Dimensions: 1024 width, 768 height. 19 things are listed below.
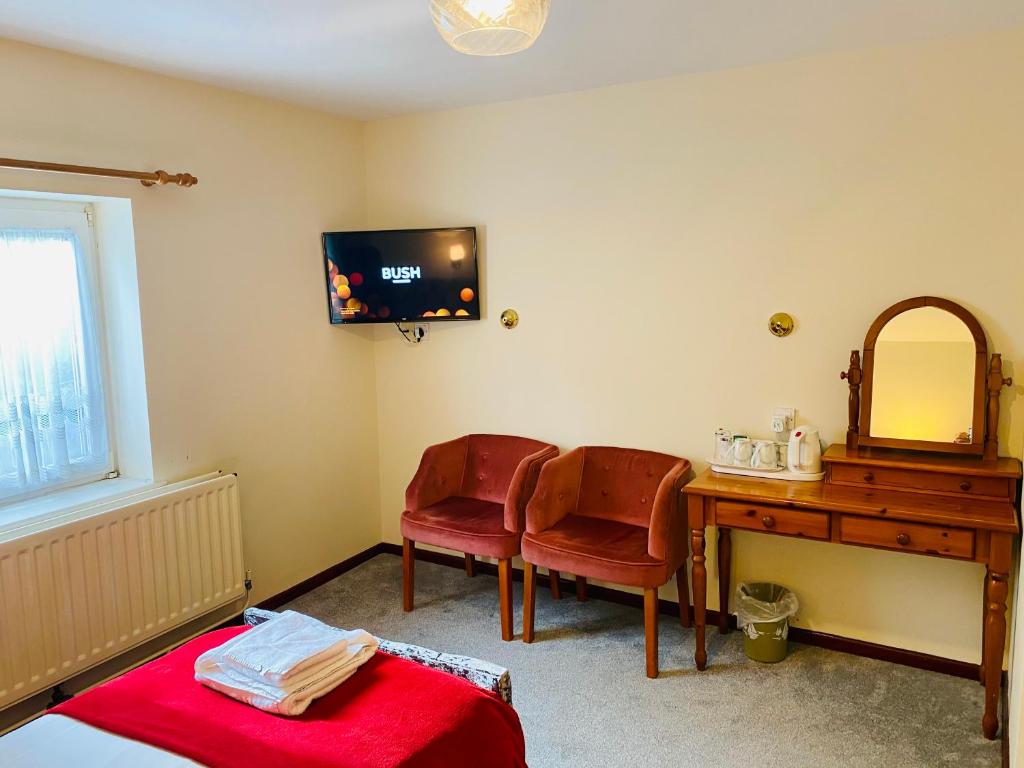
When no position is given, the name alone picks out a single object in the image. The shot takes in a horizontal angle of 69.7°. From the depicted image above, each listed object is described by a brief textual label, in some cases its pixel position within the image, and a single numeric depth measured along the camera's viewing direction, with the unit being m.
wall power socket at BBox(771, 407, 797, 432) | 3.05
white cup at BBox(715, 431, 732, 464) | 3.07
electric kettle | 2.88
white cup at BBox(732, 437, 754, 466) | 3.03
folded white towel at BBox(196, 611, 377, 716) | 1.77
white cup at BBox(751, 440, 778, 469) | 2.97
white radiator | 2.49
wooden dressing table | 2.42
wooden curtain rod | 2.48
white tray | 2.88
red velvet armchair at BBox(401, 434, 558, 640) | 3.25
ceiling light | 1.63
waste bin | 2.96
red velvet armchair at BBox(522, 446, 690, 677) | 2.90
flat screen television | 3.66
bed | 1.59
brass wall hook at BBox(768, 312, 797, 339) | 3.03
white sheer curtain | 2.73
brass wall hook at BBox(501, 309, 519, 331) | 3.69
